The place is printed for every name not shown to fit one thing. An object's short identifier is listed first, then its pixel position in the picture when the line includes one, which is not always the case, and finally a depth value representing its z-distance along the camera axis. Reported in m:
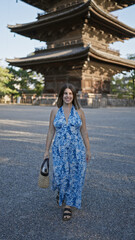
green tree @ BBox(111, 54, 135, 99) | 24.62
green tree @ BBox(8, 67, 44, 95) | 25.86
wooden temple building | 17.47
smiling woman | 1.88
